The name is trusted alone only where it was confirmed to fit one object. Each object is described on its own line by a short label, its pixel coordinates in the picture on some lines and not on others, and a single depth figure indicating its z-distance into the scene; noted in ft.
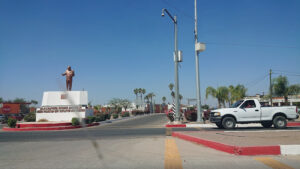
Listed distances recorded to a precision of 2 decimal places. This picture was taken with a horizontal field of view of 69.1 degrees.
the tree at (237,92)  147.95
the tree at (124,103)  243.60
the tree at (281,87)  125.49
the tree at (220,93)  148.87
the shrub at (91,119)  73.67
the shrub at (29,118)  80.34
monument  79.20
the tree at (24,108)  217.97
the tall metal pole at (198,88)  61.31
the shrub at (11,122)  62.49
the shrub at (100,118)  88.13
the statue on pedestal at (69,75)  82.02
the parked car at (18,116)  112.42
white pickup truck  42.42
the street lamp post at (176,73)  57.26
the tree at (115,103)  239.60
